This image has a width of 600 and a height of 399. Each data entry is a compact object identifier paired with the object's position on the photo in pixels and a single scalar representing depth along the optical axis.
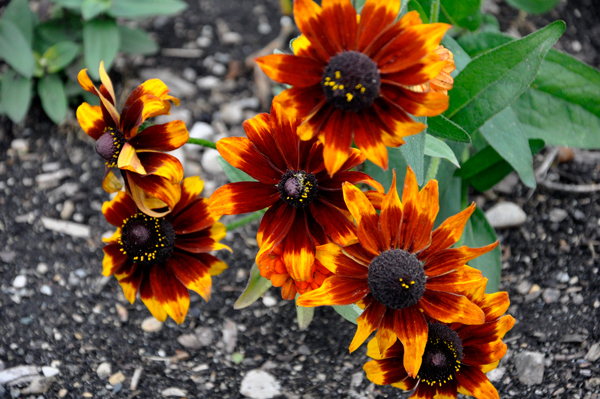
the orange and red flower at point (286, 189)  0.87
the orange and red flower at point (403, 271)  0.85
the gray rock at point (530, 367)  0.94
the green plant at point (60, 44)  1.05
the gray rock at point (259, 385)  0.95
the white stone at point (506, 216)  1.02
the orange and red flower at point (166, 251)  0.91
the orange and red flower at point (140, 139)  0.88
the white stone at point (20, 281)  1.00
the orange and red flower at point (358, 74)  0.83
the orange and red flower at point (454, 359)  0.87
